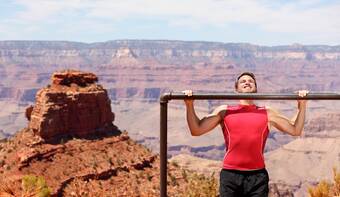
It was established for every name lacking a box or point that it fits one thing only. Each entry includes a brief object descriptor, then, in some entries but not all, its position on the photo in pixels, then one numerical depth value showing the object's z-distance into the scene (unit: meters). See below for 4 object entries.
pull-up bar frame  4.41
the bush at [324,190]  8.58
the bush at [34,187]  7.58
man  4.75
